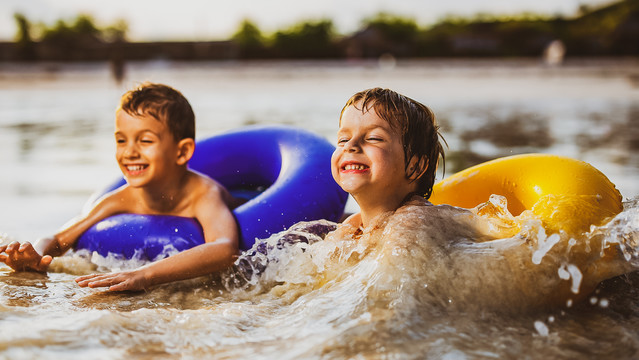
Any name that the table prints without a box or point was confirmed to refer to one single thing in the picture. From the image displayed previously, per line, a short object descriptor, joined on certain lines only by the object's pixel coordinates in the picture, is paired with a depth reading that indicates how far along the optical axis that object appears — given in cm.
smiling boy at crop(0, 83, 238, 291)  293
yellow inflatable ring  256
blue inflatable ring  312
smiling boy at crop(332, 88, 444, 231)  255
